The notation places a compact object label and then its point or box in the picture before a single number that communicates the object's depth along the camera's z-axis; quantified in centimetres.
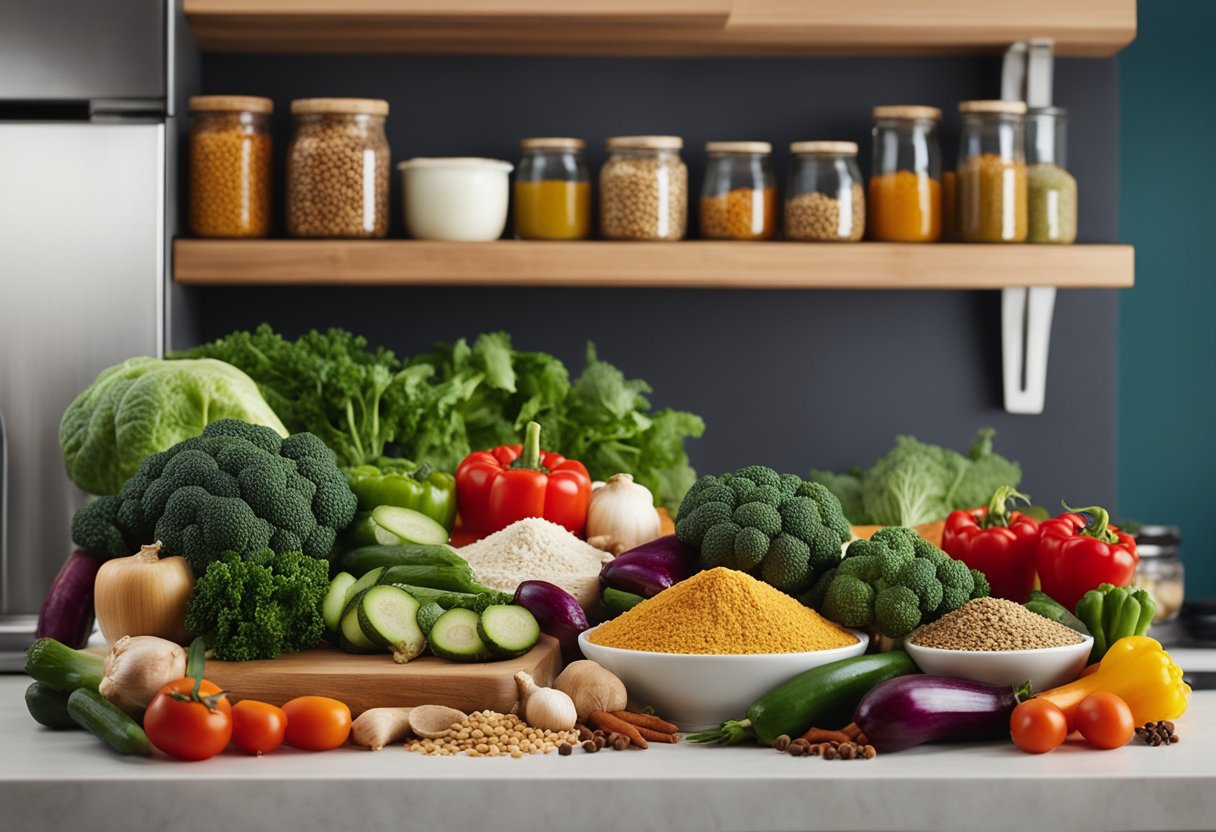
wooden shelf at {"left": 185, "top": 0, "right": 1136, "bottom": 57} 262
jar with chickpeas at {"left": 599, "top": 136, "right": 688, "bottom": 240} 265
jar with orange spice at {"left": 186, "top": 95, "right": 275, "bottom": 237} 263
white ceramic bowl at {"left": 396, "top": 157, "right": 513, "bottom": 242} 265
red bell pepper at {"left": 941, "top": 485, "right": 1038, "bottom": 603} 177
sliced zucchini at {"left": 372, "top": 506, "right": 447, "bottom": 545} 168
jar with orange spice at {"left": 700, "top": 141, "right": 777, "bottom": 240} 269
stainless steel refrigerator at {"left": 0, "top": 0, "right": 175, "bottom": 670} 247
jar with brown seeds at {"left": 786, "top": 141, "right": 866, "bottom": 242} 267
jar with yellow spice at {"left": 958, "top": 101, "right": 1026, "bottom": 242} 268
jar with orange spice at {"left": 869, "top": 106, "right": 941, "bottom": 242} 269
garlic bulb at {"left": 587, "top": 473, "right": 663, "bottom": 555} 188
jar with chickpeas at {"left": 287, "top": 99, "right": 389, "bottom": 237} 261
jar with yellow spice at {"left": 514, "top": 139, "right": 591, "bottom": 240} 269
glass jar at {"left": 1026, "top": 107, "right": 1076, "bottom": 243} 270
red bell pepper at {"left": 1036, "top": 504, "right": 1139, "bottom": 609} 167
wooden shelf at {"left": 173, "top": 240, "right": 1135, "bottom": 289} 262
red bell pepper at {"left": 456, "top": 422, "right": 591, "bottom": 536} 193
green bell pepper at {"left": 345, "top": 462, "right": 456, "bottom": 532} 180
